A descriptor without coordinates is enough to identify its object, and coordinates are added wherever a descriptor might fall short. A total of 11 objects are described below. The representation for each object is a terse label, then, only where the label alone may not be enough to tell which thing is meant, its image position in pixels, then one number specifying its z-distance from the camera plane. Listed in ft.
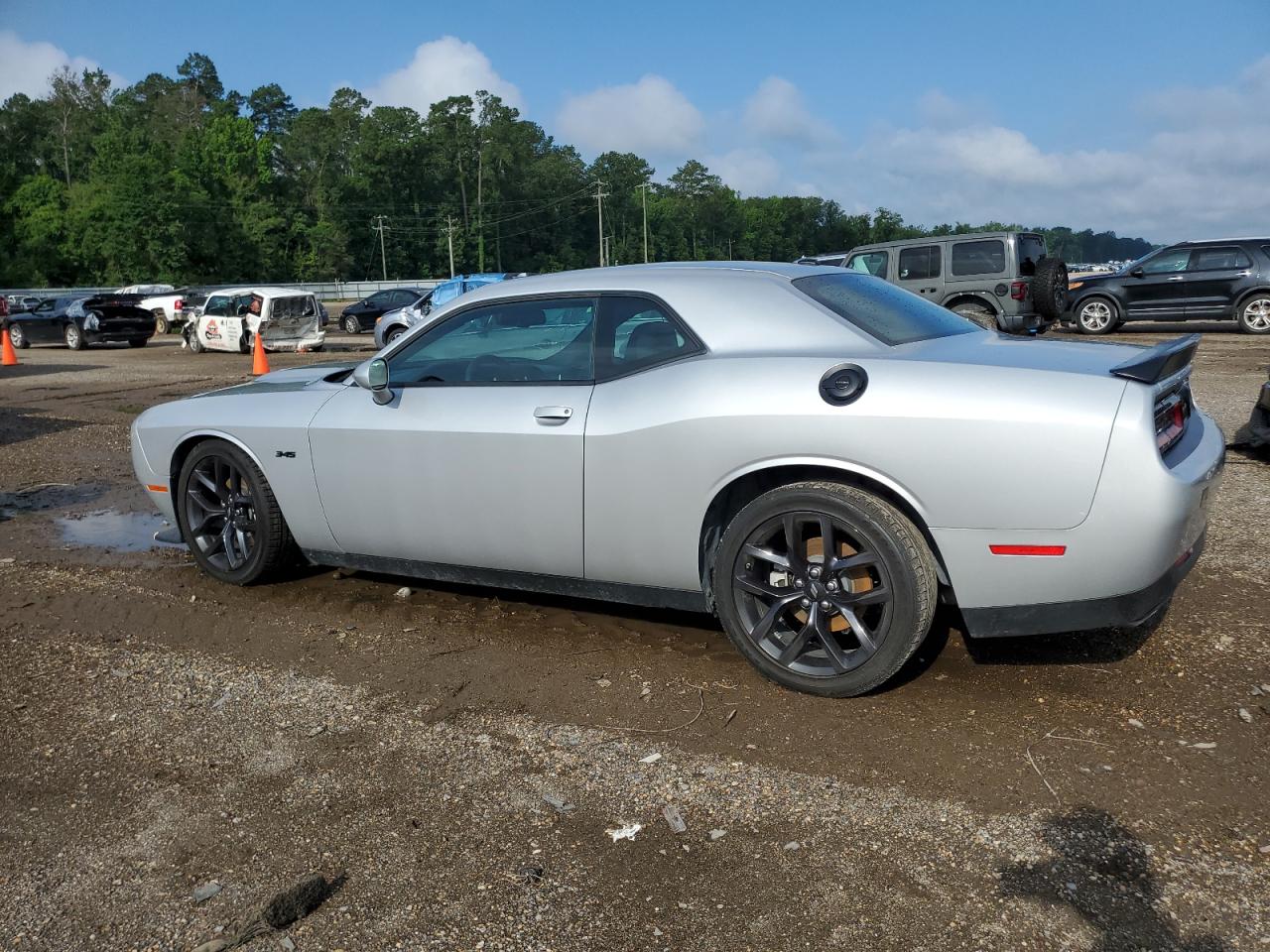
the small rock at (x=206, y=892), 8.56
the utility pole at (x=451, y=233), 338.34
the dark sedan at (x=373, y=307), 106.83
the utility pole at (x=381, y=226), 339.96
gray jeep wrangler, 51.88
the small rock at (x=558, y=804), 9.84
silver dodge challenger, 10.69
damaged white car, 74.28
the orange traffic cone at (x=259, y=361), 58.29
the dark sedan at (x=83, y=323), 85.46
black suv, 61.21
